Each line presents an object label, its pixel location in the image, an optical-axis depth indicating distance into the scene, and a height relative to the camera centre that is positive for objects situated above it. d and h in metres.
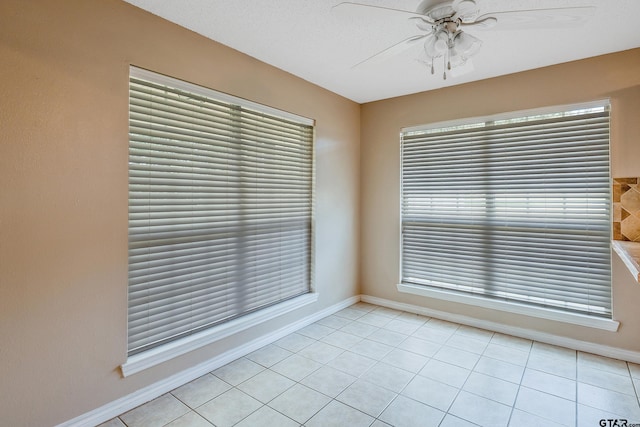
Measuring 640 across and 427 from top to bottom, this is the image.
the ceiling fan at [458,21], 1.57 +1.01
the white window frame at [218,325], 2.04 -0.91
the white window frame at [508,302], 2.68 -0.92
